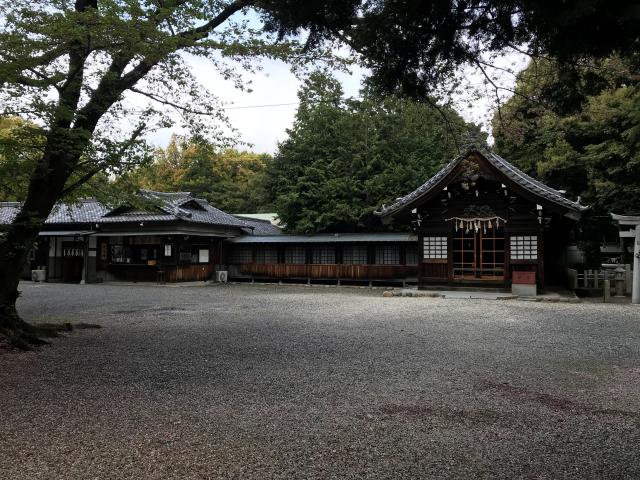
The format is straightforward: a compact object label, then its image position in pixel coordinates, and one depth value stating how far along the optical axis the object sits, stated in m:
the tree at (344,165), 25.47
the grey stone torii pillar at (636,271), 13.96
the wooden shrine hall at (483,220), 16.25
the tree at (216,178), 39.19
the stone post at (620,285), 15.89
